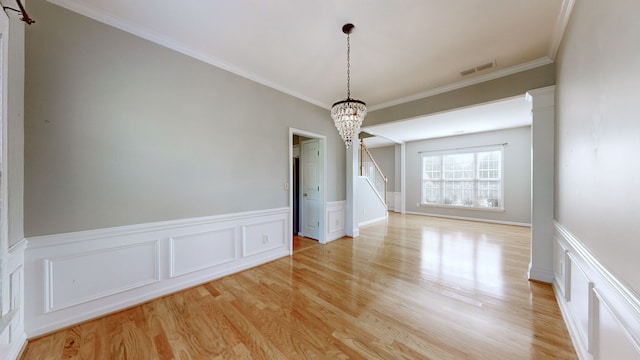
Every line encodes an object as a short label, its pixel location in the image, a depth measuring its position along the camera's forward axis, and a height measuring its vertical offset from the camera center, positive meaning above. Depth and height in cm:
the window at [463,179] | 634 +0
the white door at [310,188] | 448 -20
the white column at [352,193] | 474 -31
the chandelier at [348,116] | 245 +75
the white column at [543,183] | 266 -5
